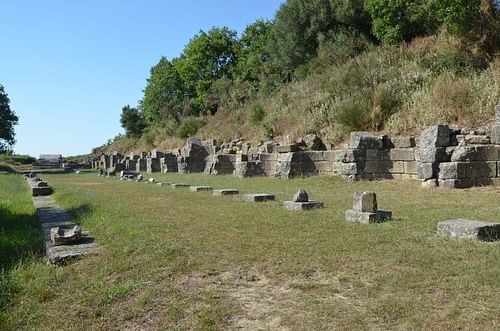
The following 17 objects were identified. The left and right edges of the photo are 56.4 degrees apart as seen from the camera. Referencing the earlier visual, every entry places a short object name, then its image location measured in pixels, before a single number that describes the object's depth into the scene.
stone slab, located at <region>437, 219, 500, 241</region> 5.55
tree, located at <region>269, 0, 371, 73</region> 25.31
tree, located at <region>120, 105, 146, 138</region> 59.66
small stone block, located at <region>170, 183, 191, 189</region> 15.09
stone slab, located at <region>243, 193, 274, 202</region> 10.30
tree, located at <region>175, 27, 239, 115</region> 46.78
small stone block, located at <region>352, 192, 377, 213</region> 7.30
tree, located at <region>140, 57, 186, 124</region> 50.32
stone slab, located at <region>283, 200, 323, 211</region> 8.69
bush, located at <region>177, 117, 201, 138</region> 34.19
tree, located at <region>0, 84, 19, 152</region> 43.88
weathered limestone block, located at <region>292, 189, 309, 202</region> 8.97
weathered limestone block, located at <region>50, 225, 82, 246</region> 6.49
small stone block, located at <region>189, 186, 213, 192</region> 13.51
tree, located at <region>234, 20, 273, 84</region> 37.81
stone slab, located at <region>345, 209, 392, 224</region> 7.04
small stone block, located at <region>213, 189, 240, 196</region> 12.06
